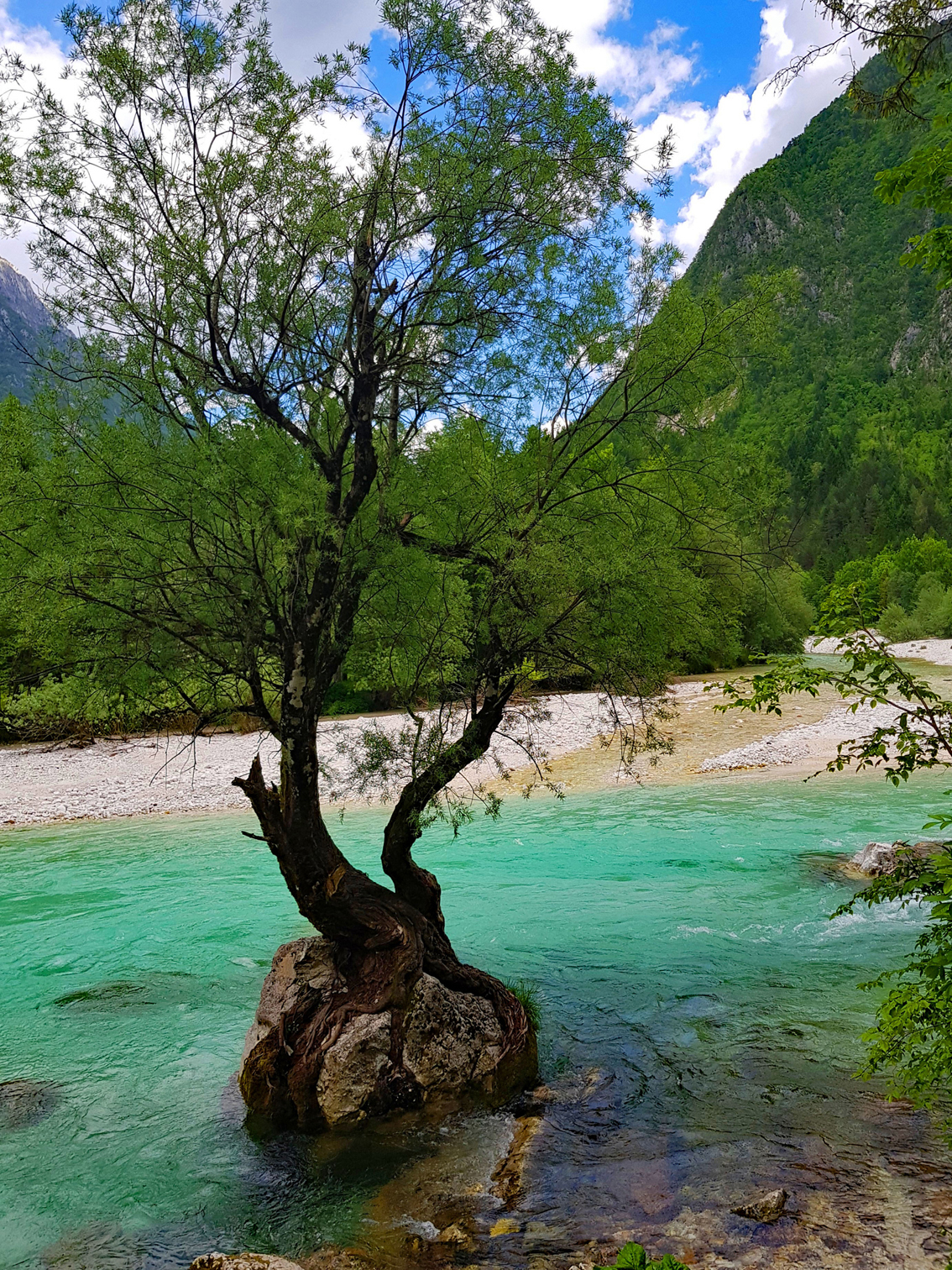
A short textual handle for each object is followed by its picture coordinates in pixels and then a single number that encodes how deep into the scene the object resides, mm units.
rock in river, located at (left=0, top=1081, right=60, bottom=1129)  6665
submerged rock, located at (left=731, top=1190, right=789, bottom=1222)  4863
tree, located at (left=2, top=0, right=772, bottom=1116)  6570
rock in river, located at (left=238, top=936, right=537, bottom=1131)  6438
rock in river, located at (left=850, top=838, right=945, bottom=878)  11672
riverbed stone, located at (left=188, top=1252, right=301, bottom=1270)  4305
